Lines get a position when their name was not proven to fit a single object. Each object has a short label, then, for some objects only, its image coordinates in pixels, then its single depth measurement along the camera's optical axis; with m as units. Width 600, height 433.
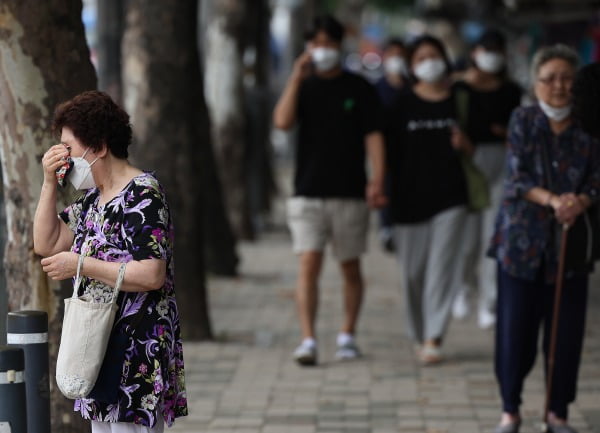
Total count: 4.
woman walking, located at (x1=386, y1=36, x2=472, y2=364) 18.41
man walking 17.98
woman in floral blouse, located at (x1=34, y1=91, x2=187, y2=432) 9.20
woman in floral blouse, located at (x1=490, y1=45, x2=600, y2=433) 13.51
